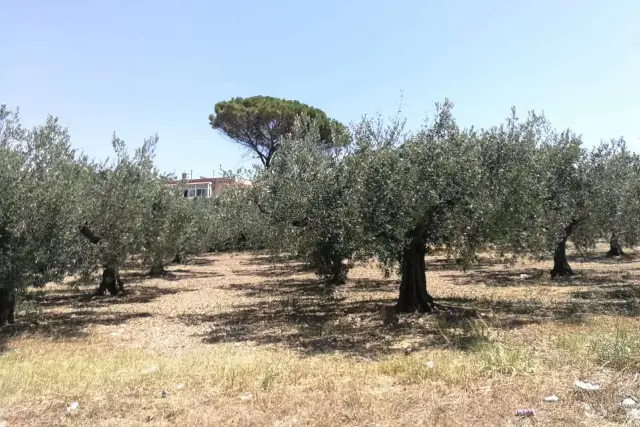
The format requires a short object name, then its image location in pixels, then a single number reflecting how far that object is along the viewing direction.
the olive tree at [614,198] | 19.03
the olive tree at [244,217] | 18.51
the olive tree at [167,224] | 18.47
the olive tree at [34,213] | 11.52
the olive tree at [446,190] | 11.00
